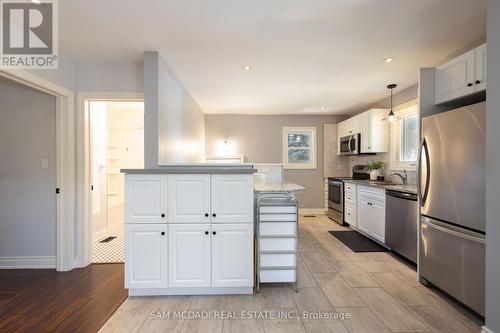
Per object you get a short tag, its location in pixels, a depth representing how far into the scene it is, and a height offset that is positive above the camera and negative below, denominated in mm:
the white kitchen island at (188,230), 2334 -635
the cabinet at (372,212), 3615 -765
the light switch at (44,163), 2973 +19
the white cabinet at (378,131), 4469 +613
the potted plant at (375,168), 4574 -68
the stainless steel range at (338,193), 5031 -610
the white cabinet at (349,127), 4984 +828
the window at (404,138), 3906 +452
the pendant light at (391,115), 3807 +768
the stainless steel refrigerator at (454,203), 1909 -336
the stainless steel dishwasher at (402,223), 2912 -749
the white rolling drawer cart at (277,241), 2467 -780
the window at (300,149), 6102 +388
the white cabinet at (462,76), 2113 +834
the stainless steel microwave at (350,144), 4941 +430
